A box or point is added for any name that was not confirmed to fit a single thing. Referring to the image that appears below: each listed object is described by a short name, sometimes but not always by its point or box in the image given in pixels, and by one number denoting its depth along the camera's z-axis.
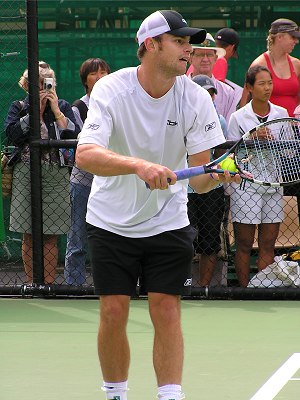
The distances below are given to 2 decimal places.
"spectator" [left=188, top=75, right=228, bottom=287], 13.38
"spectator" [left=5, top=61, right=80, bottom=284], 13.55
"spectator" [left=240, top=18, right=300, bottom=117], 14.12
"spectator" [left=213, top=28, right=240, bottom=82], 14.52
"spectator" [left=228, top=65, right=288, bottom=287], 13.33
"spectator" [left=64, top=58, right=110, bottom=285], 13.45
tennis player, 7.39
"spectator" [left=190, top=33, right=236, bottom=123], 13.89
